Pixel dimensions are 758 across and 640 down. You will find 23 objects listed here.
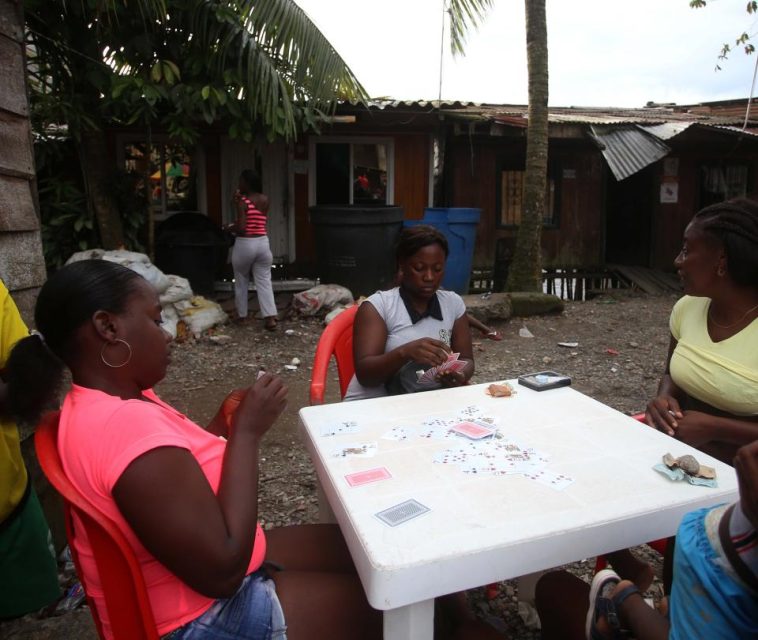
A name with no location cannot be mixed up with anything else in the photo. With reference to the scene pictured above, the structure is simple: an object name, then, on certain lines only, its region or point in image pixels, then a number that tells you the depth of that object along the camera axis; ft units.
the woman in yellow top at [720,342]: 6.64
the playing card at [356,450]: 5.55
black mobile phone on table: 7.48
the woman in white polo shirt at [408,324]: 8.42
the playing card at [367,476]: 5.00
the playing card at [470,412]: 6.56
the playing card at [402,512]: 4.40
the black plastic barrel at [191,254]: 25.30
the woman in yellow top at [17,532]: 6.31
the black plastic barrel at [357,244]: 24.92
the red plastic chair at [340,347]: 9.22
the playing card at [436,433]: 5.96
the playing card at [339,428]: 6.11
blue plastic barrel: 26.66
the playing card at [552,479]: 4.93
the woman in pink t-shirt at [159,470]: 3.79
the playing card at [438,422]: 6.27
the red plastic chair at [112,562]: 3.91
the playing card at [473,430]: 5.97
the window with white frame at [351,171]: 31.14
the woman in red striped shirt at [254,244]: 22.09
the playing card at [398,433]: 5.97
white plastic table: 4.00
